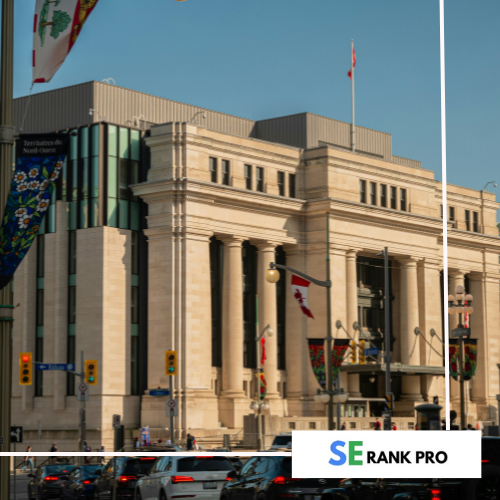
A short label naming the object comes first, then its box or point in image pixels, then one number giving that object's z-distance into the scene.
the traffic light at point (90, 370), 52.00
